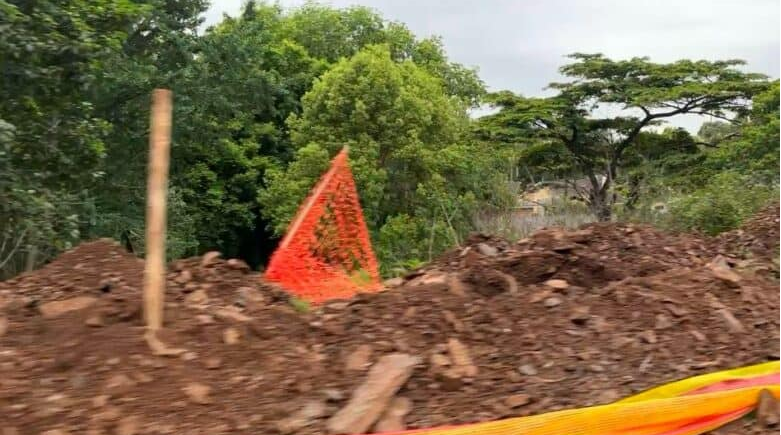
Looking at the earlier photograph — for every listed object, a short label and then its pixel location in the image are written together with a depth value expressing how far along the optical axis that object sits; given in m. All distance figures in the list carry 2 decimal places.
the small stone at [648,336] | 4.51
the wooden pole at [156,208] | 3.62
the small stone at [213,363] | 3.58
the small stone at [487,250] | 6.69
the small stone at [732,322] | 4.85
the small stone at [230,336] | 3.79
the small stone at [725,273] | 5.53
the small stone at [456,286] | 4.81
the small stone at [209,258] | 5.25
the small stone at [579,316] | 4.60
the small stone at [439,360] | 3.87
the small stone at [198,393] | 3.35
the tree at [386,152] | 21.94
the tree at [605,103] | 23.27
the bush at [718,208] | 13.70
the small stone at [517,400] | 3.70
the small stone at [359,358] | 3.80
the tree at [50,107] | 9.30
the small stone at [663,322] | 4.69
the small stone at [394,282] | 5.87
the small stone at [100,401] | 3.22
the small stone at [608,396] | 3.88
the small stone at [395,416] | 3.42
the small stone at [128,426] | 3.13
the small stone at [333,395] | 3.53
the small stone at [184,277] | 4.81
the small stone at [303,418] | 3.32
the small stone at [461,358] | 3.88
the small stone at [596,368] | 4.11
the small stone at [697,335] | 4.65
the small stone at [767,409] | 3.97
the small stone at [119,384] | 3.30
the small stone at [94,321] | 3.72
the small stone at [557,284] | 5.20
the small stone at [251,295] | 4.59
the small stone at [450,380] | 3.77
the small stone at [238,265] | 5.21
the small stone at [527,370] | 3.98
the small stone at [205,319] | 3.90
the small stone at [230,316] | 3.99
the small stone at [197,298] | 4.41
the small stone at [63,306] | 3.96
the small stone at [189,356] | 3.58
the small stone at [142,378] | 3.38
